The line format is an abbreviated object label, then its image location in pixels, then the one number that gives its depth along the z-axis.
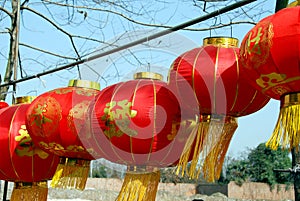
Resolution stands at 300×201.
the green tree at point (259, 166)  17.66
